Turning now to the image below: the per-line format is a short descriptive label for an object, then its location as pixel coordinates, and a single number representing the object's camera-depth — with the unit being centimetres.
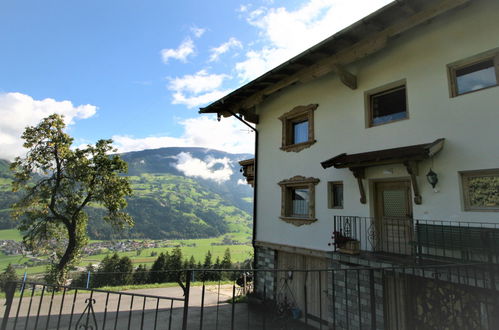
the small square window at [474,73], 526
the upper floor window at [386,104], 666
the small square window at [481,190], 497
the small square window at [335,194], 769
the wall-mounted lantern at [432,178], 556
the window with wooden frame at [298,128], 866
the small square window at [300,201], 861
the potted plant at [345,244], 603
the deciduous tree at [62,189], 1541
